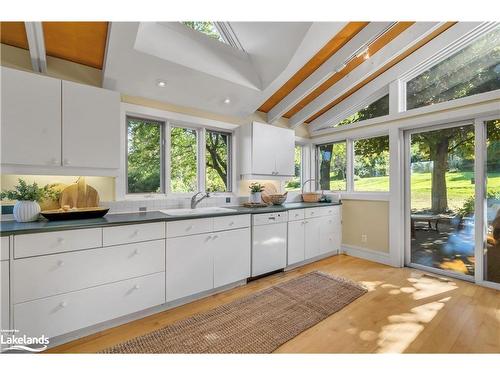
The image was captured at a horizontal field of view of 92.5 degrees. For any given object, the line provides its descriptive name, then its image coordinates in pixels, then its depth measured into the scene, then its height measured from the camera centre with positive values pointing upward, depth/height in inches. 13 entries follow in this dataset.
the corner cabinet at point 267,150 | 140.7 +23.9
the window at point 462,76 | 112.0 +58.3
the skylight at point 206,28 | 106.1 +74.3
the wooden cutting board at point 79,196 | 93.1 -2.6
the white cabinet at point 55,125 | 75.0 +22.1
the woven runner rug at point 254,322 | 73.2 -47.7
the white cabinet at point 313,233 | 137.9 -27.8
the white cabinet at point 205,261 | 93.9 -31.0
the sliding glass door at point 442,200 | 121.7 -5.8
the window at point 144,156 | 114.7 +16.6
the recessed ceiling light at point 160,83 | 104.5 +46.9
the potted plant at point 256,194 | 143.7 -3.0
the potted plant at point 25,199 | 78.0 -3.3
